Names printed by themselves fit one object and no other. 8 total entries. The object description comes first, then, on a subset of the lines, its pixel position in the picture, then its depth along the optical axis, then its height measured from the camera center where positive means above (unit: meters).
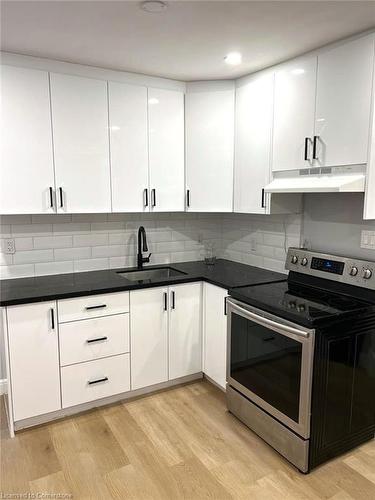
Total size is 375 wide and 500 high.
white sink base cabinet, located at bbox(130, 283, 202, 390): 2.75 -0.97
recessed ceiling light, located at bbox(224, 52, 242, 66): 2.40 +0.94
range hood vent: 2.07 +0.12
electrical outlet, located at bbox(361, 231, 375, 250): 2.35 -0.21
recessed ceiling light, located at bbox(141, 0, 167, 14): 1.71 +0.90
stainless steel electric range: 2.00 -0.88
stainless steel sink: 3.17 -0.60
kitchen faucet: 3.20 -0.36
